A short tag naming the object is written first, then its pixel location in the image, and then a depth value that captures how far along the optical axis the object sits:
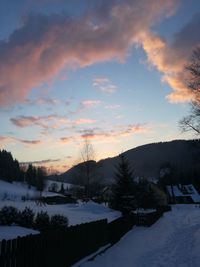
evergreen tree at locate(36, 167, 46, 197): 81.09
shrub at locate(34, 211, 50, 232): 10.85
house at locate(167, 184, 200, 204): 61.48
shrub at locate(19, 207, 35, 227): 11.05
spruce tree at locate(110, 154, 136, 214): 20.34
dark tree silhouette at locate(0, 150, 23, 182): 88.36
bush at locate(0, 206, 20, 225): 10.85
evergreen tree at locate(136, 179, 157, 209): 27.83
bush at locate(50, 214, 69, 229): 10.60
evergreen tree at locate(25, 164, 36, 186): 95.70
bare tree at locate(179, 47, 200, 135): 14.25
